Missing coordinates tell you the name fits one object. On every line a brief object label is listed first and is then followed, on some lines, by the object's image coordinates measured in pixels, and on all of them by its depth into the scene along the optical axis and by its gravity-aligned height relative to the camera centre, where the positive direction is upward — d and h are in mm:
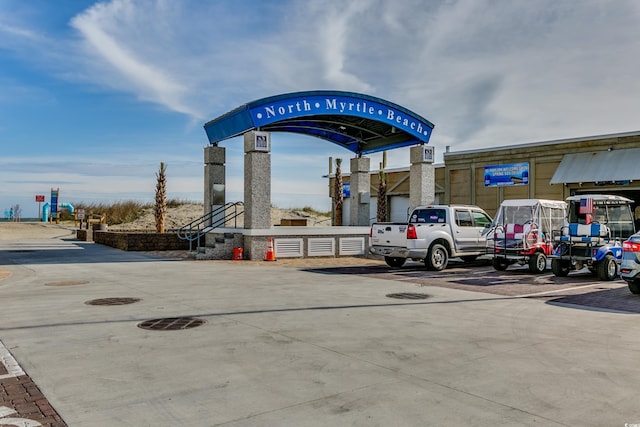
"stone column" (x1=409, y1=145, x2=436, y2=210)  21938 +2449
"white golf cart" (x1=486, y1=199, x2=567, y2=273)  14828 -19
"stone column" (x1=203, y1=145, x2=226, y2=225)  21203 +2276
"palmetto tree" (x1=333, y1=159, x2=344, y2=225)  28159 +2585
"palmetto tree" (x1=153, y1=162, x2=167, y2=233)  25688 +1641
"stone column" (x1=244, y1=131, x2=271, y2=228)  18344 +1864
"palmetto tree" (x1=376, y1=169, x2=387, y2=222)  36400 +2784
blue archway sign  18422 +4617
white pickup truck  15352 -157
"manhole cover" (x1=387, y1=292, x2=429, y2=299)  10398 -1374
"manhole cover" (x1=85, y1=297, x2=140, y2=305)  9188 -1342
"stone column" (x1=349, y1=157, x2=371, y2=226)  24031 +1952
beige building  27250 +3776
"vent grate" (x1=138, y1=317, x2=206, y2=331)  7289 -1411
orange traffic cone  18234 -828
